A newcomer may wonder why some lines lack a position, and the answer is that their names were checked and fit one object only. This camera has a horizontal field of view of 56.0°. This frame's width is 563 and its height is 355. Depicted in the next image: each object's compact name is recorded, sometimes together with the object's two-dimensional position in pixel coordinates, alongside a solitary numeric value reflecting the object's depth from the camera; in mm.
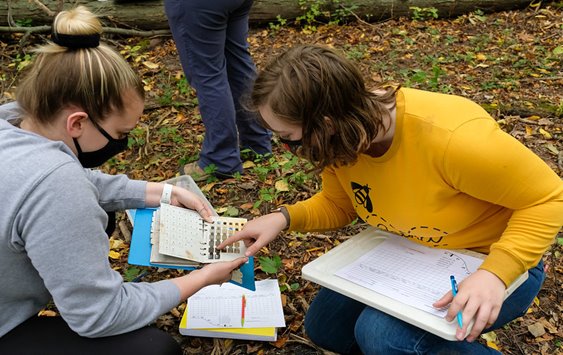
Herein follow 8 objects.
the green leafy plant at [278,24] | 6181
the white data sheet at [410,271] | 1706
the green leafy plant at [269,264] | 2389
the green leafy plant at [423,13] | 6305
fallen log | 5762
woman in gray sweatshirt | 1423
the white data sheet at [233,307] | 2332
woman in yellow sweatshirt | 1553
